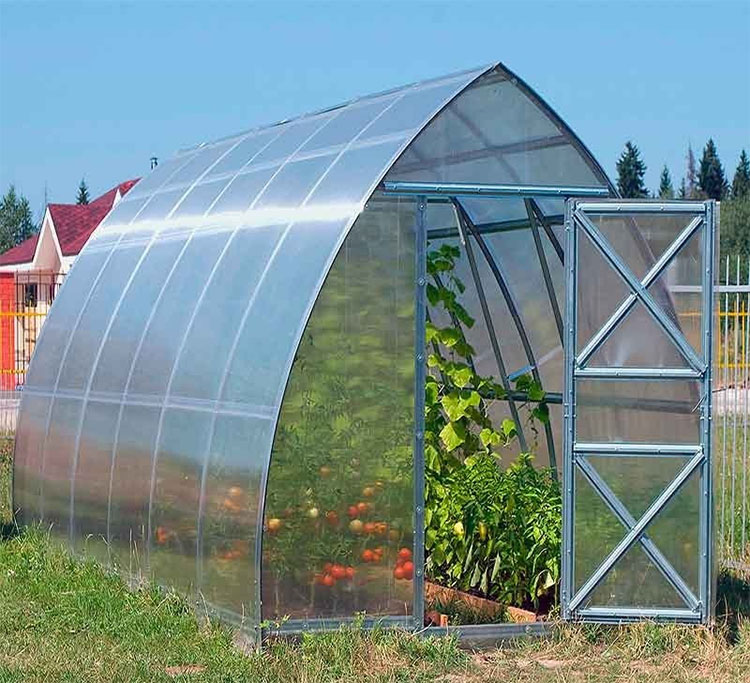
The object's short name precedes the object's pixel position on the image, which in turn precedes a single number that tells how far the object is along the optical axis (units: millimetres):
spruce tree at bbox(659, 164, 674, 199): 64062
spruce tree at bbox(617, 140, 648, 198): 67812
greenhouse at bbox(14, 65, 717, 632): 8273
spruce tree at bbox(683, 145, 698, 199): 67250
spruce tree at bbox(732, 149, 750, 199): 58500
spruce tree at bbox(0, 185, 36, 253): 59969
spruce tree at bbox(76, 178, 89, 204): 73481
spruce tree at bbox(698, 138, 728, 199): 66938
